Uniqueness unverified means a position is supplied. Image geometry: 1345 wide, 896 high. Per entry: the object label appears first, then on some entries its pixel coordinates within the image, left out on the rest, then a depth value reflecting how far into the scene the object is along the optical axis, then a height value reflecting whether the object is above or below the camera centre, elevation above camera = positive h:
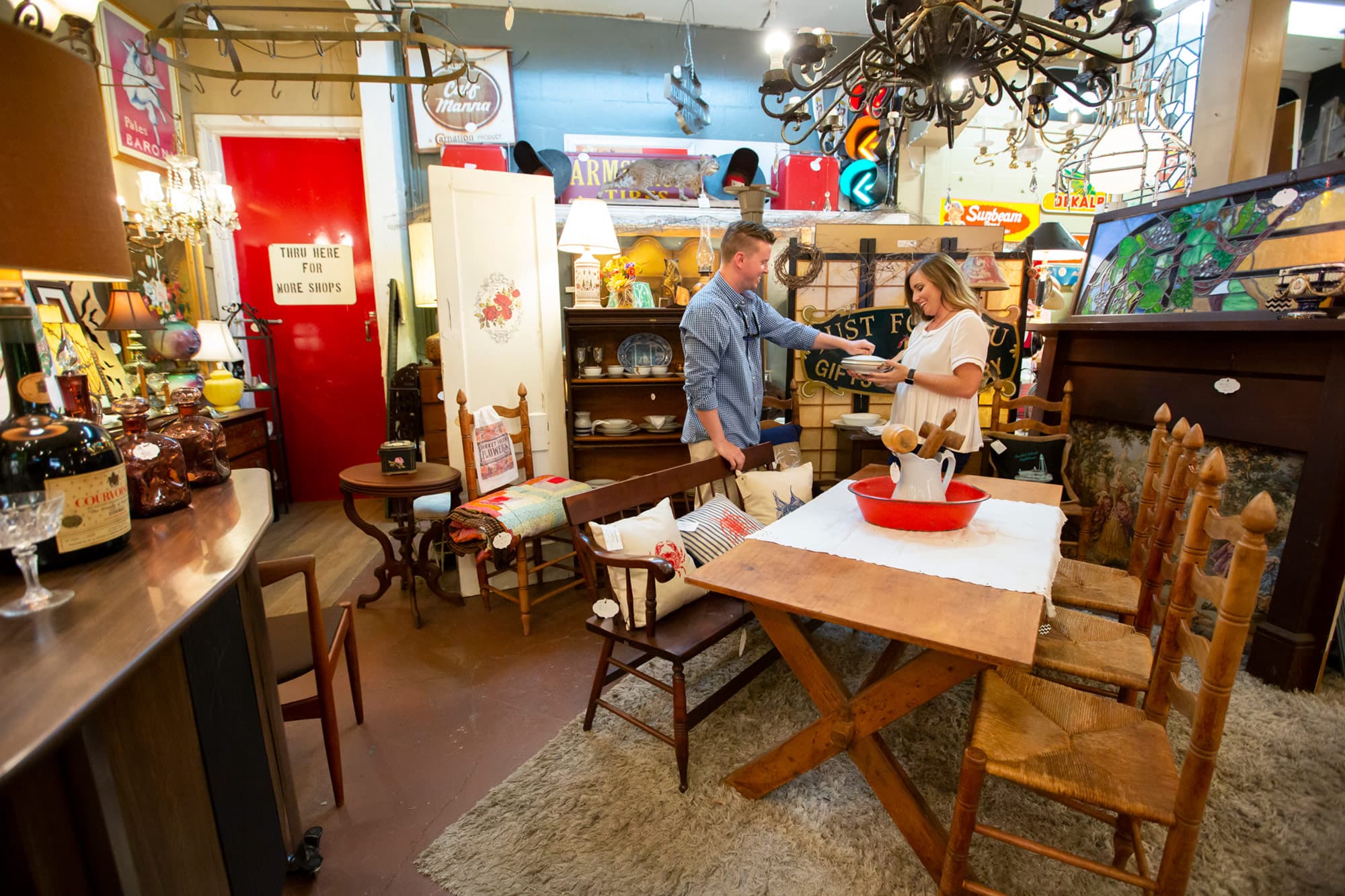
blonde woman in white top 2.55 -0.10
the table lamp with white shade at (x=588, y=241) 3.56 +0.53
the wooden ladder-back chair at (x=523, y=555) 2.98 -1.10
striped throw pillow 2.26 -0.73
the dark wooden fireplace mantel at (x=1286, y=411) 2.32 -0.34
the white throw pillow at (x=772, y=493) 2.61 -0.66
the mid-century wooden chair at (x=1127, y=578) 1.98 -0.85
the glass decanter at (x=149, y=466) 1.31 -0.27
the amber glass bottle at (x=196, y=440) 1.53 -0.25
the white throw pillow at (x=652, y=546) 2.00 -0.68
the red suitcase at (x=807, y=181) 4.54 +1.10
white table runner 1.62 -0.61
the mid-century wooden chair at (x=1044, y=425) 3.33 -0.54
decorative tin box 3.15 -0.60
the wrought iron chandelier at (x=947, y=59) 1.80 +0.88
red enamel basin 1.87 -0.54
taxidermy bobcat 4.56 +1.15
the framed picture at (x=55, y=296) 2.89 +0.20
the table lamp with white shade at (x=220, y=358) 3.92 -0.13
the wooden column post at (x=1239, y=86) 2.91 +1.16
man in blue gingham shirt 2.63 -0.07
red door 4.68 +0.18
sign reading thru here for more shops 4.75 +0.48
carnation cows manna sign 4.43 +1.62
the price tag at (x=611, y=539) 1.98 -0.64
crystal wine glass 0.89 -0.28
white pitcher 1.93 -0.44
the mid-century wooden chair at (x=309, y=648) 1.67 -0.89
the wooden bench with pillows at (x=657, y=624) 1.91 -0.94
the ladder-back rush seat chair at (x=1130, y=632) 1.65 -0.88
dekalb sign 5.71 +1.16
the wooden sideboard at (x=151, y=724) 0.75 -0.59
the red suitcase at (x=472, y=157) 4.32 +1.23
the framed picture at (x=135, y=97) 3.62 +1.51
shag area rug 1.62 -1.39
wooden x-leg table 1.35 -0.64
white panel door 3.22 +0.23
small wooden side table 2.98 -0.82
